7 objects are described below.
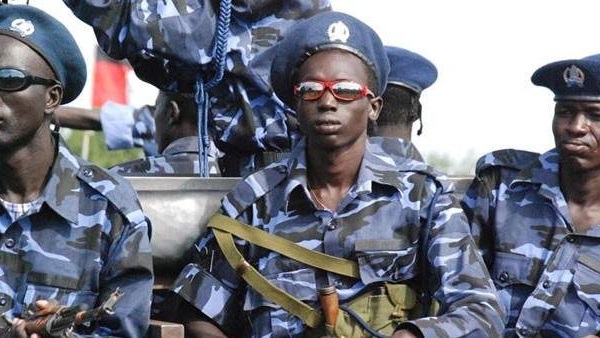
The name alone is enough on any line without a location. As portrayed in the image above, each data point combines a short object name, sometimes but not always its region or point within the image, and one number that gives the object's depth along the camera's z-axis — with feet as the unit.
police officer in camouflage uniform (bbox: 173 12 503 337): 19.84
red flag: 79.10
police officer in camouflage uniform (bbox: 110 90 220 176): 27.27
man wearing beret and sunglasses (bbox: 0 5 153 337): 19.49
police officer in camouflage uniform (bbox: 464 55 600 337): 21.13
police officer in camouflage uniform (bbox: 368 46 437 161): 25.94
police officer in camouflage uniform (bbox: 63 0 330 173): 23.20
